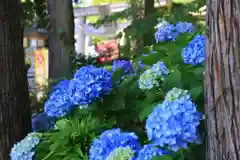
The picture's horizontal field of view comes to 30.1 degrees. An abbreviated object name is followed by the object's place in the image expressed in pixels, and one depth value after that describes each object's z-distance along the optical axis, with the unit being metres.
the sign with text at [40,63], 10.87
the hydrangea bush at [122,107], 1.78
